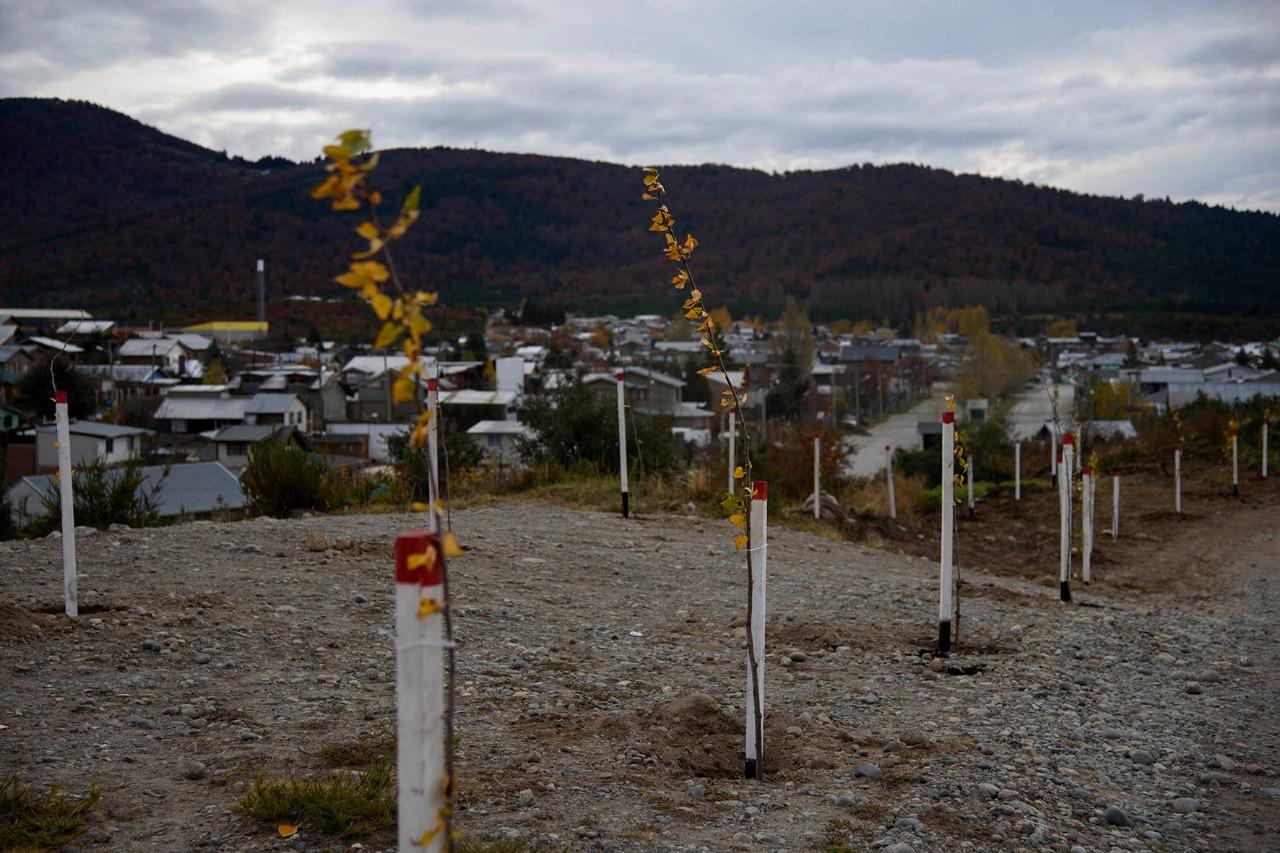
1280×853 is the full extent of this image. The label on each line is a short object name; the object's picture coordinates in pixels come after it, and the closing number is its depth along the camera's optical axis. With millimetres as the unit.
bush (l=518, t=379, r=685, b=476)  14414
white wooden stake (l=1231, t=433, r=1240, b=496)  17969
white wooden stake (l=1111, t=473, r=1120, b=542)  13514
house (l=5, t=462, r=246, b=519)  20234
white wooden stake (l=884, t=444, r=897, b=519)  15467
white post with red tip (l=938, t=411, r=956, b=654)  5777
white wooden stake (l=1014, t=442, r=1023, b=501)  18156
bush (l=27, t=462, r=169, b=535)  9703
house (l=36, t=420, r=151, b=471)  29359
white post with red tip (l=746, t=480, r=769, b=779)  3750
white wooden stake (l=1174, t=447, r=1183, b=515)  16711
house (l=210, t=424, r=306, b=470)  35812
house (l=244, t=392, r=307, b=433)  40281
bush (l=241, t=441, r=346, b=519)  10969
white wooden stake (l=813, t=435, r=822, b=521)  13633
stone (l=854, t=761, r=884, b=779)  3777
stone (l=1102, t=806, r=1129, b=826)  3503
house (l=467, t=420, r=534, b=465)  33562
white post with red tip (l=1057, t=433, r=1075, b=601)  7938
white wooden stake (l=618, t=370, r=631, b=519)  10094
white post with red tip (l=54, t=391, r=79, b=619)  5168
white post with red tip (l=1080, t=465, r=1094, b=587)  10422
